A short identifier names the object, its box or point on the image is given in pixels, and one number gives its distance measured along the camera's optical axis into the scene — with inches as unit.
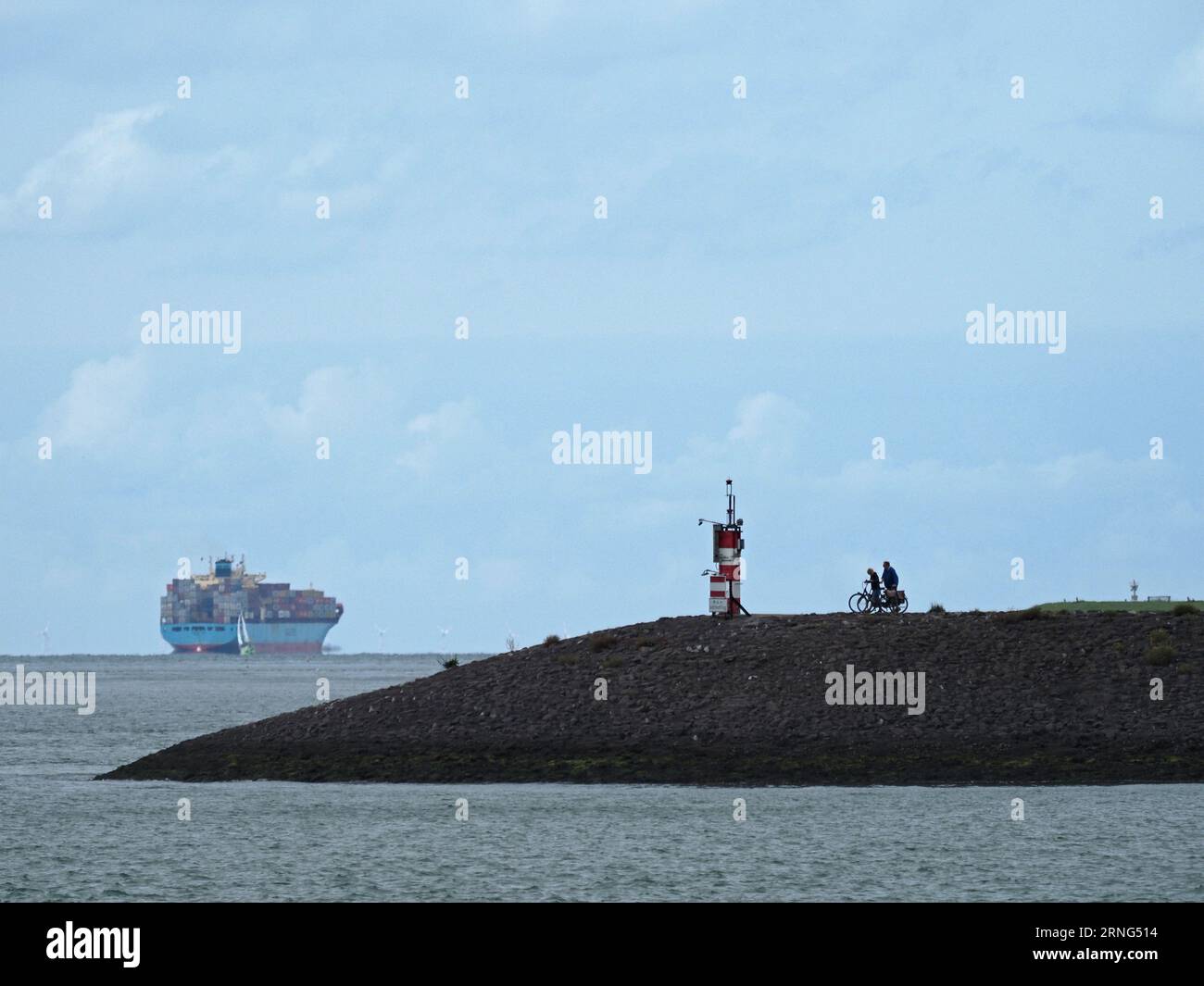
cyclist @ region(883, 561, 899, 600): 2440.9
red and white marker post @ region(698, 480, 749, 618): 2357.3
